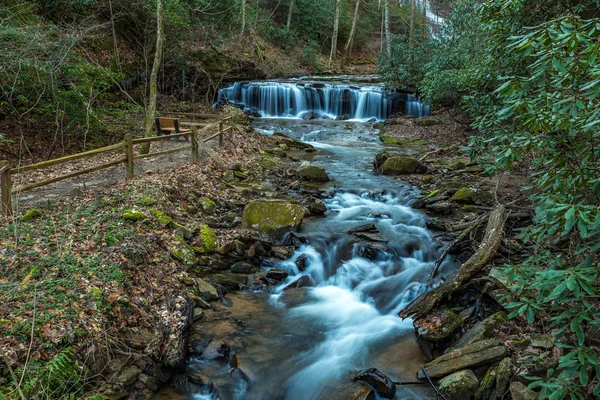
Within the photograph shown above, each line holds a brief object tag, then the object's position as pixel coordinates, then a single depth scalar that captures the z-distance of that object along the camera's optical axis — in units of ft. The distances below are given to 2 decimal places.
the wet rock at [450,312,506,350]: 16.72
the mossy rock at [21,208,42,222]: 21.40
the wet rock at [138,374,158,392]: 15.16
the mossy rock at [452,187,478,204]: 33.06
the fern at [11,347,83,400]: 12.35
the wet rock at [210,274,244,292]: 22.64
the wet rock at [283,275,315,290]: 24.12
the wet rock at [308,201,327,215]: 33.17
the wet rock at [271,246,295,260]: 26.35
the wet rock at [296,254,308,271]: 25.76
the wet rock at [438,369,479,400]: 14.96
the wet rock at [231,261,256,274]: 24.25
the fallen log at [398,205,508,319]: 19.62
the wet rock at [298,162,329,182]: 41.39
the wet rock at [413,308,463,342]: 18.03
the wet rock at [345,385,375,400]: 15.79
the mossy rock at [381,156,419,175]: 44.19
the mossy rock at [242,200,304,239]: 28.45
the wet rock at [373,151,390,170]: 46.65
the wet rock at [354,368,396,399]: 15.90
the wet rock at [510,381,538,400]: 13.55
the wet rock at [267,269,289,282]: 24.17
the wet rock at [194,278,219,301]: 21.18
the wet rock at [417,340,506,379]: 15.52
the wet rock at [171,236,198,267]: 22.49
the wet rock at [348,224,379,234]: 30.04
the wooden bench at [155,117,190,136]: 41.89
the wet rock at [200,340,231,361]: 17.49
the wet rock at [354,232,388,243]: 28.71
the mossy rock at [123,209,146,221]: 22.49
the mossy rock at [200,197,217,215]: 29.50
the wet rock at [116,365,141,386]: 14.61
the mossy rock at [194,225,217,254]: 24.44
